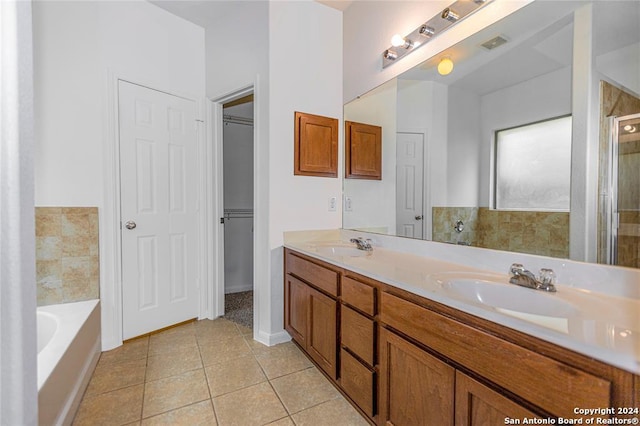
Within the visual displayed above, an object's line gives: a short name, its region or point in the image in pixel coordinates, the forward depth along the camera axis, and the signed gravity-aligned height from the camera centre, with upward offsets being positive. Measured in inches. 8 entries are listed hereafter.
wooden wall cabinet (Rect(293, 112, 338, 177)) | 90.4 +19.2
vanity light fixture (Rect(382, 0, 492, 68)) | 58.2 +39.5
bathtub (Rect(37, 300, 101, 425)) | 48.8 -29.6
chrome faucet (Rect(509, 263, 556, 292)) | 40.9 -10.3
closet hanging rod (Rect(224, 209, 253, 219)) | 141.9 -3.0
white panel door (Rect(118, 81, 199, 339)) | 90.8 -0.3
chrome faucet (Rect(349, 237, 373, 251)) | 79.4 -10.1
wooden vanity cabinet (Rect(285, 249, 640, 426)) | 26.5 -19.3
